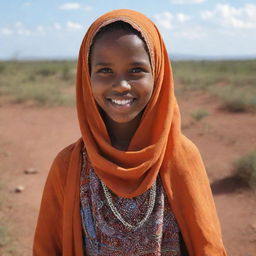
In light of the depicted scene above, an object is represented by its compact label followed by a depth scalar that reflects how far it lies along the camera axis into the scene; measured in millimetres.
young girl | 1532
